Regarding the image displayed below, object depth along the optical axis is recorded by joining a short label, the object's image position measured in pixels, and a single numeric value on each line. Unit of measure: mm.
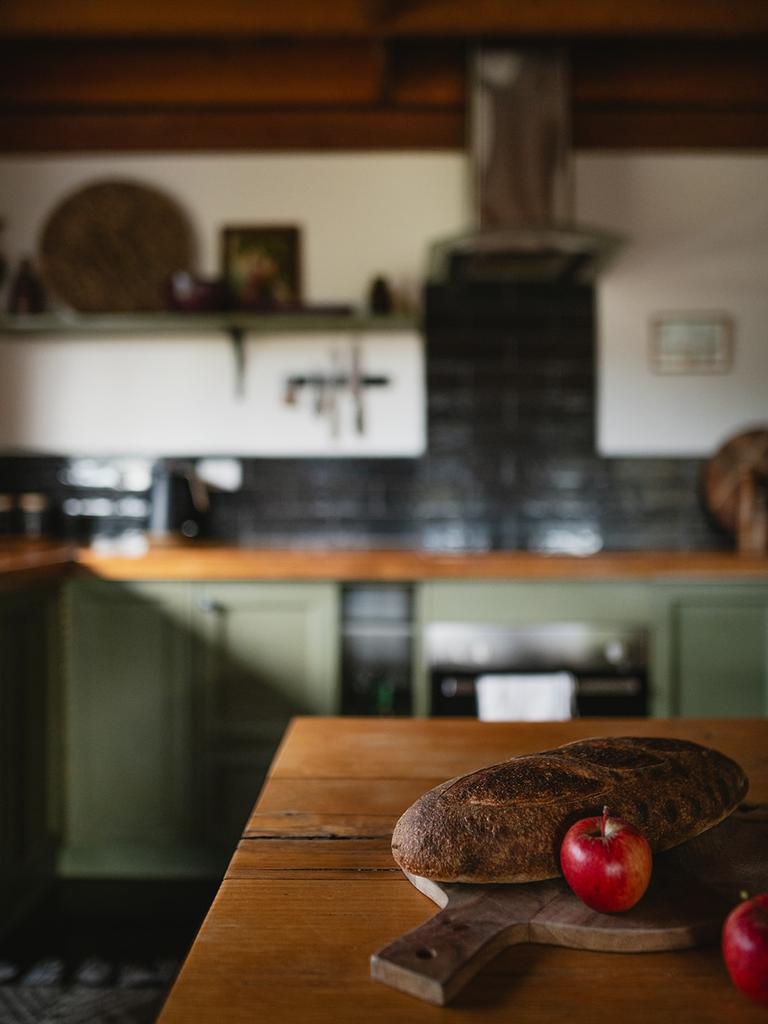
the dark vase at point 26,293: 3309
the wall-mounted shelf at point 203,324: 3154
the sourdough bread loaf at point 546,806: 706
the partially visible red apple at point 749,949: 560
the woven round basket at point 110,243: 3412
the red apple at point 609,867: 656
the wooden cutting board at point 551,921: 588
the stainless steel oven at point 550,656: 2648
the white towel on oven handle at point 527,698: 2562
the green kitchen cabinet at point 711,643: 2672
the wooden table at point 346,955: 560
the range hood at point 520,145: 3092
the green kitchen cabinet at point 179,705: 2688
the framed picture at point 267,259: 3402
